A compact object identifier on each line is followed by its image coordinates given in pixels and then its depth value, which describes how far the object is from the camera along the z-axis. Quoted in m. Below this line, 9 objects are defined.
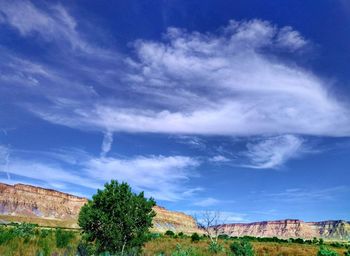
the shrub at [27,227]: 33.92
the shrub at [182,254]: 15.68
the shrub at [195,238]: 53.52
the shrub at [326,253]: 25.88
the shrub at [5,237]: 17.34
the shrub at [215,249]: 30.73
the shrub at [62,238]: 22.21
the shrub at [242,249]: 29.62
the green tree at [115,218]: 23.78
